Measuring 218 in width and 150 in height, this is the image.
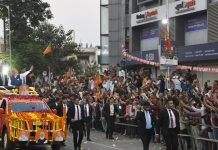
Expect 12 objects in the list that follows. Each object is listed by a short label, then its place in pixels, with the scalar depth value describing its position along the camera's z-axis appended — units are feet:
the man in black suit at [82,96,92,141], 53.58
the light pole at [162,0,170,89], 61.64
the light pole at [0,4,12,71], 129.42
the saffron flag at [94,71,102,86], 80.11
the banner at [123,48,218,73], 70.86
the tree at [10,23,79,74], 138.17
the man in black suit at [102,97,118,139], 58.82
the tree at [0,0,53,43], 141.05
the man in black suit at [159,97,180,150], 39.80
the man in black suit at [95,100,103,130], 66.22
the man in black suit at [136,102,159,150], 40.84
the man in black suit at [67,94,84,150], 46.23
